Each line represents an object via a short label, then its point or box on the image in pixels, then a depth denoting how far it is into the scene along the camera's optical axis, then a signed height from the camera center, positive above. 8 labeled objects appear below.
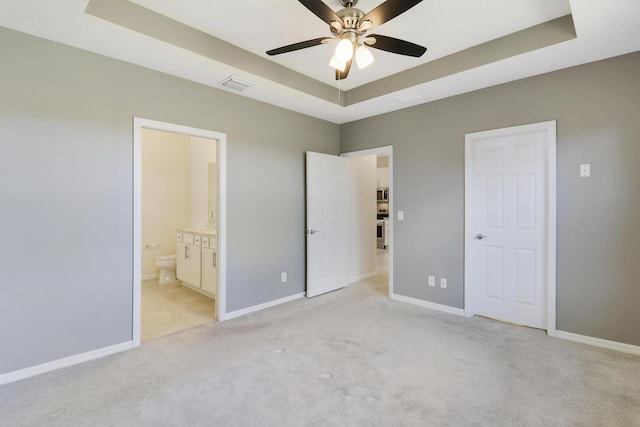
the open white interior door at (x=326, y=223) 4.20 -0.12
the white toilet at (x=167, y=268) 4.95 -0.88
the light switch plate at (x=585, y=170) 2.76 +0.40
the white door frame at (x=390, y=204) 4.16 +0.13
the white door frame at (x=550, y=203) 2.91 +0.11
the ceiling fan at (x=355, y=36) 1.84 +1.20
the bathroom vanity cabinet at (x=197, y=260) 4.07 -0.65
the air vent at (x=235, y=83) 3.05 +1.34
